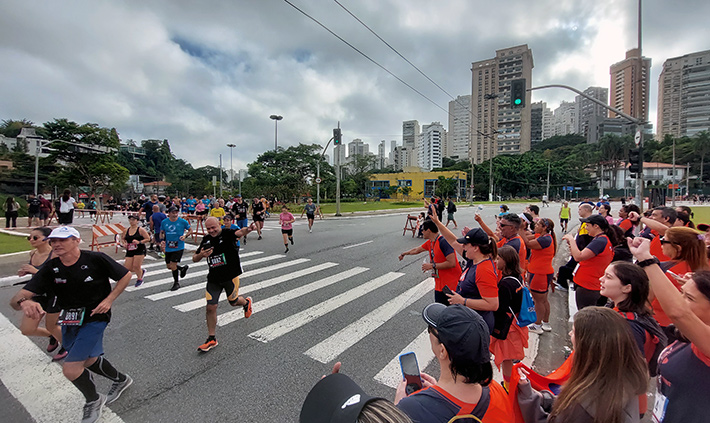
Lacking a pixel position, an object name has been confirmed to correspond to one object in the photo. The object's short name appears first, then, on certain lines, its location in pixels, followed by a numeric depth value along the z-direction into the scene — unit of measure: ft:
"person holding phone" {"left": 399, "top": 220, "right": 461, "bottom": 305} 12.89
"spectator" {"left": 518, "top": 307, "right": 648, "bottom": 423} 4.65
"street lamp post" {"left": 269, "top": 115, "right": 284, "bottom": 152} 143.43
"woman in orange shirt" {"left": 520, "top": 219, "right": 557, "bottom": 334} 14.67
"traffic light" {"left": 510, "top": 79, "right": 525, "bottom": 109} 39.68
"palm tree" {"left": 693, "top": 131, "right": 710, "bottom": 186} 225.97
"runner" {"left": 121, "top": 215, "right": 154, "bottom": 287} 22.09
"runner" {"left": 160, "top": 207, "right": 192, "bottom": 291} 23.43
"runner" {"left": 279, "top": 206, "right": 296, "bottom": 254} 35.73
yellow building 247.50
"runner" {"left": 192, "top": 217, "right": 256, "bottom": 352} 13.75
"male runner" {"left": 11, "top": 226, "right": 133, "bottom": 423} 9.33
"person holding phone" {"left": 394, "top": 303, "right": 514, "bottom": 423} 4.30
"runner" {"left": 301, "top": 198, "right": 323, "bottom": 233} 51.16
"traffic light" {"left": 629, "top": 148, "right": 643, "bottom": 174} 35.73
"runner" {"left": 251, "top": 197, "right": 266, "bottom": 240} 42.88
